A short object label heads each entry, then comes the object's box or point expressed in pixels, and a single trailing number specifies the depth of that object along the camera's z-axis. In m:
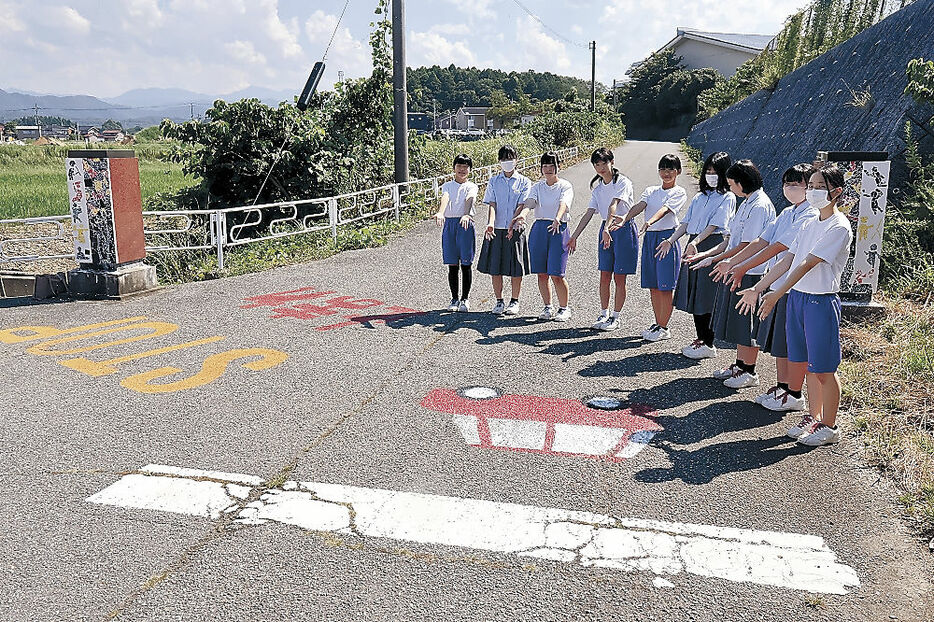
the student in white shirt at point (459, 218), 7.80
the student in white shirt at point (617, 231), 7.02
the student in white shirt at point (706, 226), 5.84
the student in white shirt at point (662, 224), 6.55
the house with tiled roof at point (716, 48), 57.41
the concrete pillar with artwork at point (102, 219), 8.85
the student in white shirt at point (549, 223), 7.35
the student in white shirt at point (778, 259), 4.65
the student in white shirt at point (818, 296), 4.27
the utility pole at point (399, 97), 15.32
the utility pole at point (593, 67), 53.81
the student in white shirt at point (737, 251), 5.37
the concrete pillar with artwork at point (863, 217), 6.39
